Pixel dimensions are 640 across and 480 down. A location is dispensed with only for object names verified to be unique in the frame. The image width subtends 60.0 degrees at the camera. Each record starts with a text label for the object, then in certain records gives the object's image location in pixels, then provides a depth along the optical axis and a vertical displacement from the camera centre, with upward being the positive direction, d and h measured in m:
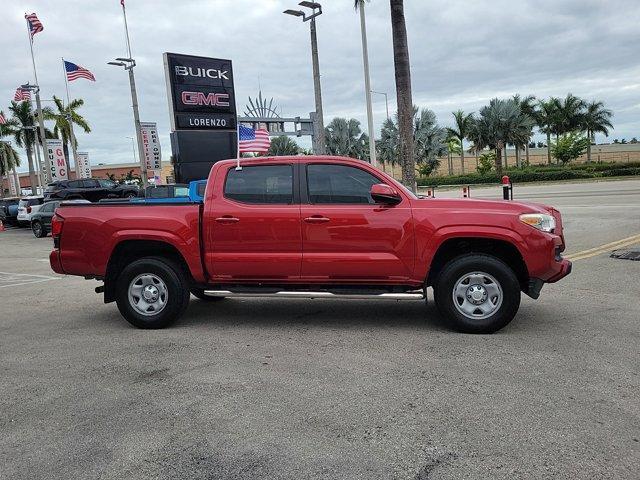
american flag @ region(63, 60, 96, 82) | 30.11 +6.68
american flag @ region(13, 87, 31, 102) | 36.03 +6.85
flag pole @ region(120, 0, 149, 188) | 27.90 +4.20
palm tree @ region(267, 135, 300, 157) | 67.99 +3.99
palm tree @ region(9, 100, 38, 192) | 51.87 +6.86
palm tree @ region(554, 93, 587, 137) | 64.81 +4.84
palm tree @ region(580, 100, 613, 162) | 66.31 +3.98
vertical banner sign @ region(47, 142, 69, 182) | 36.94 +2.55
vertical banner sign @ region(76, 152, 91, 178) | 44.88 +2.59
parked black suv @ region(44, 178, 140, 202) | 26.94 +0.24
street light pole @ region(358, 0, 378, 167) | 18.30 +3.08
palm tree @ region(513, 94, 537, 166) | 60.66 +5.62
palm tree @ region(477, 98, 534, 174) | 52.41 +3.26
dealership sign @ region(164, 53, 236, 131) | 20.98 +3.61
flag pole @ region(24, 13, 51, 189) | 36.28 +5.27
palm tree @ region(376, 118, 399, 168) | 58.41 +2.95
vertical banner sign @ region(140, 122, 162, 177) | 30.81 +2.41
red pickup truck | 5.64 -0.72
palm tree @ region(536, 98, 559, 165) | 64.75 +5.06
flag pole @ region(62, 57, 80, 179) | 45.71 +5.09
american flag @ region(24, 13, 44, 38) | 33.31 +10.42
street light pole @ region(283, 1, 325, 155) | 19.70 +4.33
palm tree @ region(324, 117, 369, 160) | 59.53 +3.63
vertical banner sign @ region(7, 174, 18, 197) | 79.19 +2.09
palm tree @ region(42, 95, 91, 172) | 50.00 +7.07
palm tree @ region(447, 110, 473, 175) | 59.71 +4.07
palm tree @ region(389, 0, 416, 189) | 14.62 +2.65
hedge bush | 48.72 -1.61
